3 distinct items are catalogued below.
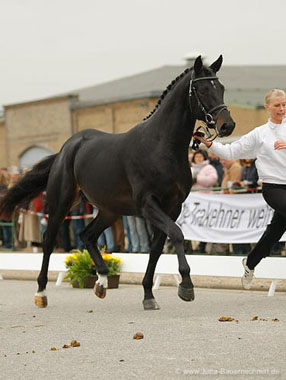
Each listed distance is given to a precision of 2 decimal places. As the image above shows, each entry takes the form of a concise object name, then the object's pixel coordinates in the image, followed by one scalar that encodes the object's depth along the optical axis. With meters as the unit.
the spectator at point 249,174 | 14.84
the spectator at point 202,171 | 15.87
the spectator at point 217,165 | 16.16
